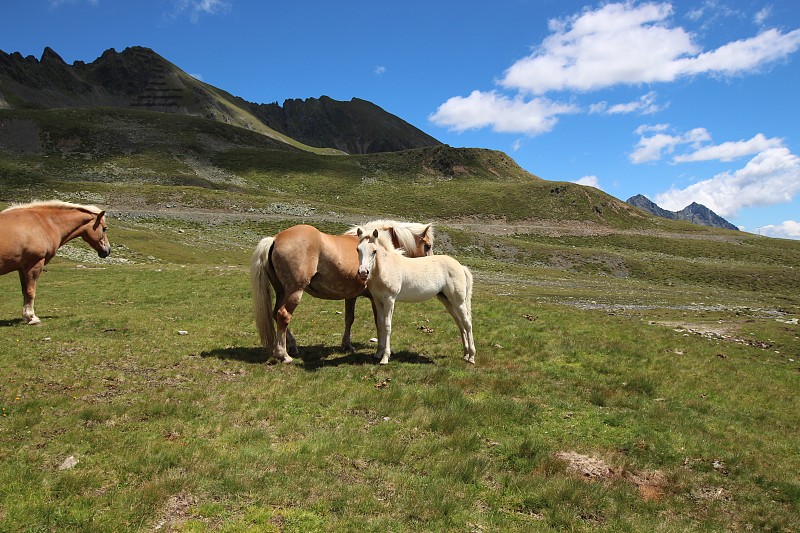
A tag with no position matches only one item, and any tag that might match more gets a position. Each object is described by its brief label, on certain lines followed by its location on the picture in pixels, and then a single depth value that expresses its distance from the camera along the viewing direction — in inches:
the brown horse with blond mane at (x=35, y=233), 561.0
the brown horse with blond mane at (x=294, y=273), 466.6
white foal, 486.9
